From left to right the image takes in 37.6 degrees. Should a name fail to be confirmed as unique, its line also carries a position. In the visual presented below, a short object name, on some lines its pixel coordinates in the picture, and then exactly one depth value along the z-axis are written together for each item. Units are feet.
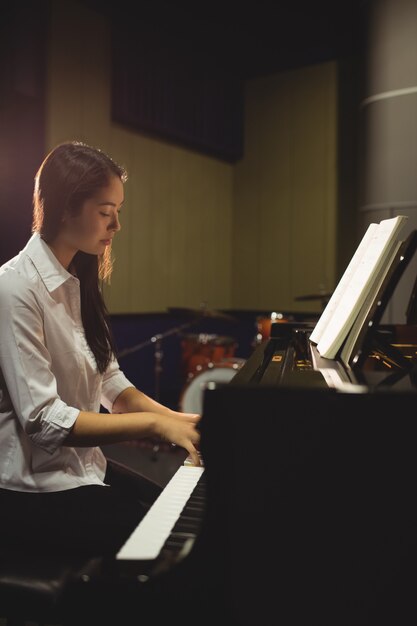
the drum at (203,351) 16.94
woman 4.84
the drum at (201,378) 16.03
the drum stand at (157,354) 16.83
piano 3.07
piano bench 4.18
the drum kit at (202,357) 16.14
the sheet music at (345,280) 5.68
